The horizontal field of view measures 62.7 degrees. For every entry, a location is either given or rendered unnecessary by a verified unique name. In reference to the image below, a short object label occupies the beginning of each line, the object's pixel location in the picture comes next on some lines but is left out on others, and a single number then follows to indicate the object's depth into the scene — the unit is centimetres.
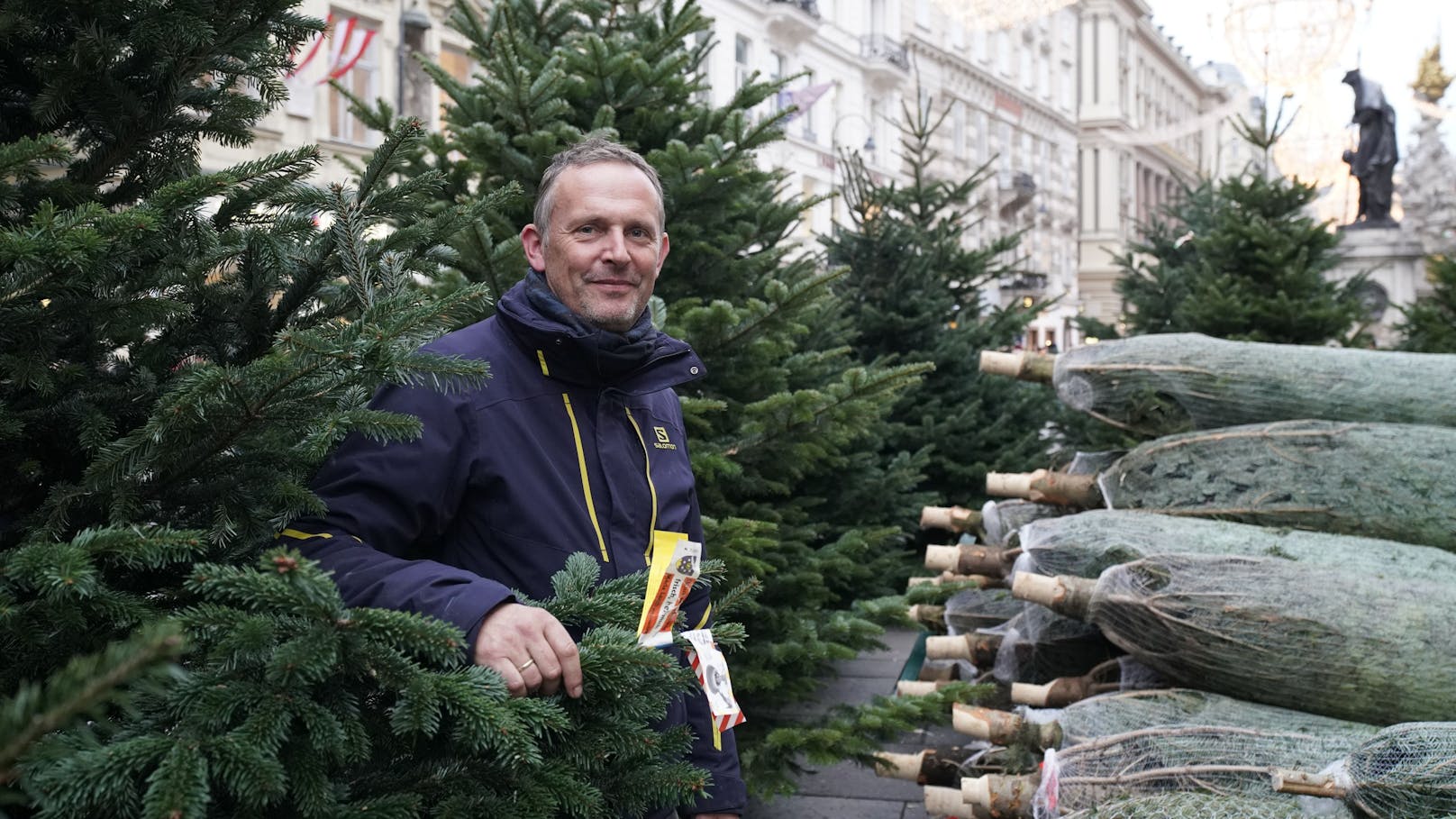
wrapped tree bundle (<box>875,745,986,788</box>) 414
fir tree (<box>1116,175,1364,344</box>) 807
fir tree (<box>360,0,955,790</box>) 382
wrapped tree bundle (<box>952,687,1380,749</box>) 326
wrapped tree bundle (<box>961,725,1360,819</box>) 306
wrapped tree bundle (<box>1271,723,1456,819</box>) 247
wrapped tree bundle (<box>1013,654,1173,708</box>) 413
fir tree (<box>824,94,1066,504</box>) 836
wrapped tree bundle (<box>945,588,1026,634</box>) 532
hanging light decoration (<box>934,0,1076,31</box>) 1343
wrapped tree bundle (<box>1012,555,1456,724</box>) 320
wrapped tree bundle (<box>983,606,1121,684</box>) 446
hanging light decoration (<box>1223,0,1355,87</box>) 1281
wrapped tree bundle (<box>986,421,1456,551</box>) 387
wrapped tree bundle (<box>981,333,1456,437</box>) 425
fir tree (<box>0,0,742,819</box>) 129
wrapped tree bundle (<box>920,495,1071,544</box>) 538
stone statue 2214
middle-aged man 176
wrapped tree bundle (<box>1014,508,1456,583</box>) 357
